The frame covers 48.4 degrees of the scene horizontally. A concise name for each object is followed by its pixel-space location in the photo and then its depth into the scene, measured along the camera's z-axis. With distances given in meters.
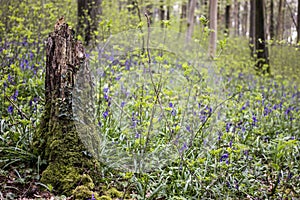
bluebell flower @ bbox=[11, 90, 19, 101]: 3.54
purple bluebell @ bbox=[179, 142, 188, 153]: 3.23
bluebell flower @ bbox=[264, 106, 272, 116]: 4.75
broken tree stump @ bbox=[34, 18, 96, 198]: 2.88
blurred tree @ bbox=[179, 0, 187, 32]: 20.22
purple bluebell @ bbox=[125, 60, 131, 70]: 6.55
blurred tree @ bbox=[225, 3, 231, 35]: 16.58
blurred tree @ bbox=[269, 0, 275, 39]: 15.54
